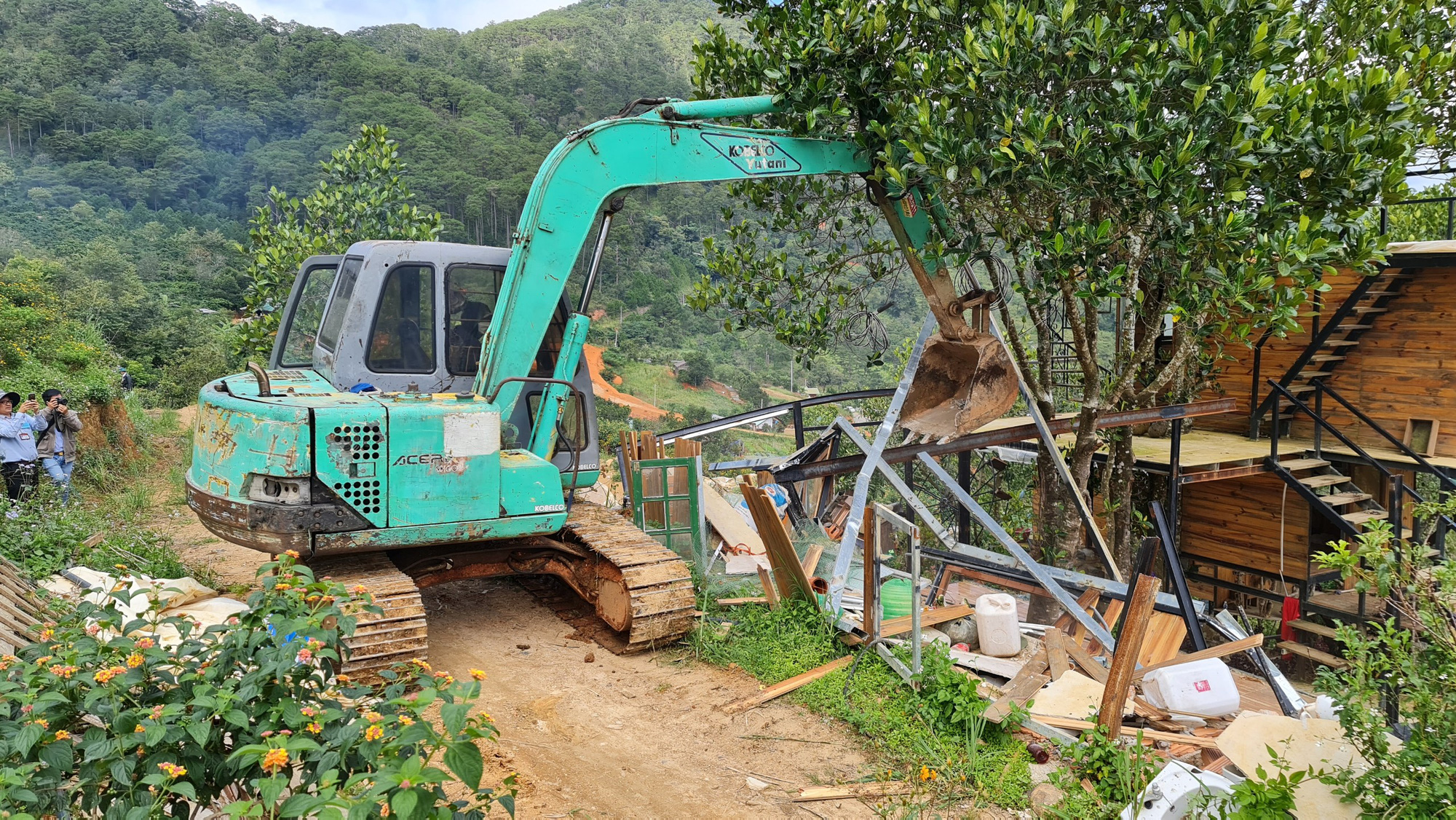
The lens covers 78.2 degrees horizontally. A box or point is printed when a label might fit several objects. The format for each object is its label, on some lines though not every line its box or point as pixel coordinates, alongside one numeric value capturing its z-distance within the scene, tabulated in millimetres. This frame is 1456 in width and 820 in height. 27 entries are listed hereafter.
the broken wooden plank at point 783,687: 5812
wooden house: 9875
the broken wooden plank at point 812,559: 7719
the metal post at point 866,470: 6496
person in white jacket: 9398
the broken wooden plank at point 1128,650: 4801
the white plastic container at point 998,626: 6426
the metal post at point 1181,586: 5750
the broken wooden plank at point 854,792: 4695
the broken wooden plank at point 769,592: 7078
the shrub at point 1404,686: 3461
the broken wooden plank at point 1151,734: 4977
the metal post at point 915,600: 5562
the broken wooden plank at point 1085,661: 5965
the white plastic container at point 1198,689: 5402
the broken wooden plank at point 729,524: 10516
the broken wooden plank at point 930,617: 6312
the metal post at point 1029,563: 6039
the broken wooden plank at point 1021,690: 5340
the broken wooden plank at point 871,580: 6043
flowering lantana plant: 2602
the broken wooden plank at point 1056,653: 5887
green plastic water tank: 7570
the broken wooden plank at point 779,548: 6531
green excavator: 5734
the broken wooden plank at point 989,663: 6137
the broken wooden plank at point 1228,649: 5641
